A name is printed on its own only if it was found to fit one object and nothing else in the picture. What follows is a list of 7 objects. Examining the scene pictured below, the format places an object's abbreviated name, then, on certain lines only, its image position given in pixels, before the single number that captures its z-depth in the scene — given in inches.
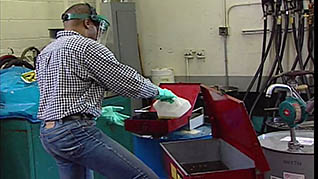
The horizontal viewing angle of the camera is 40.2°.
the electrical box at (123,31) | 150.3
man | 80.1
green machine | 63.4
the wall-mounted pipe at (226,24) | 152.3
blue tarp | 111.0
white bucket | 161.8
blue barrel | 92.7
